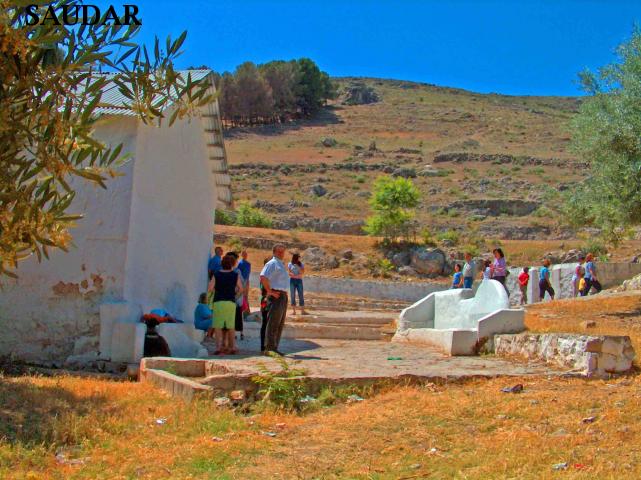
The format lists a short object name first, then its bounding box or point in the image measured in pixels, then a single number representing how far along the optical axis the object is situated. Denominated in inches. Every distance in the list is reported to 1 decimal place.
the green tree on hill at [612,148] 636.1
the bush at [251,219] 1737.2
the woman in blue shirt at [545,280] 853.8
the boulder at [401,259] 1454.2
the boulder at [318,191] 2325.9
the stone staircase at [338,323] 607.5
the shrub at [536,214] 1925.6
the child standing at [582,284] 822.5
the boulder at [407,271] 1417.3
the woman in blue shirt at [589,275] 814.5
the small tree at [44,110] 184.4
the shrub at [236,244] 1332.4
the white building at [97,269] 439.2
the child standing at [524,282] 916.0
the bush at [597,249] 1258.7
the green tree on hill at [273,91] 3582.7
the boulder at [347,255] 1427.2
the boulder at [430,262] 1439.5
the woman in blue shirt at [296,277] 691.4
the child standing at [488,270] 721.0
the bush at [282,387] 305.6
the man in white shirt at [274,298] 417.7
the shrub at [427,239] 1533.0
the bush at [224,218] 1757.5
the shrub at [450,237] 1588.3
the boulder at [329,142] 3179.1
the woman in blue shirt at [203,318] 484.1
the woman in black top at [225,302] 441.1
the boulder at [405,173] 2561.5
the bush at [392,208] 1567.4
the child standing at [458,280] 739.7
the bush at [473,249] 1459.6
